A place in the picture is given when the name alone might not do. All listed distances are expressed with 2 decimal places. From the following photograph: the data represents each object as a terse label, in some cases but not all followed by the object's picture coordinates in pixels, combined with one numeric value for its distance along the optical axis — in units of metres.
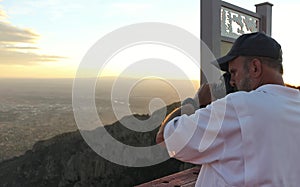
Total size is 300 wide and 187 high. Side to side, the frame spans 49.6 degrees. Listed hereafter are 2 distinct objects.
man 0.78
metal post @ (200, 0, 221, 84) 2.65
